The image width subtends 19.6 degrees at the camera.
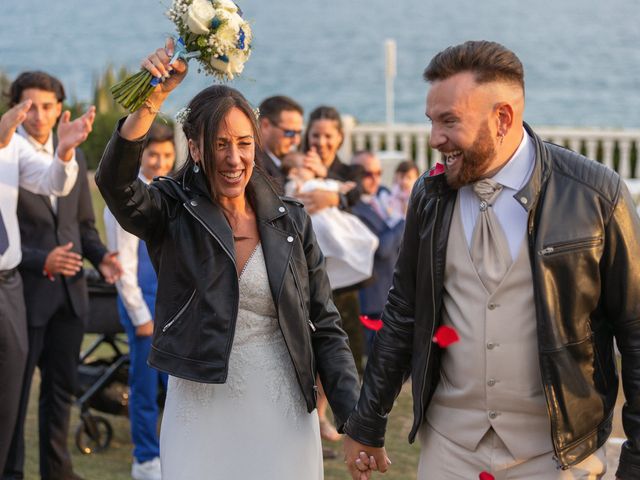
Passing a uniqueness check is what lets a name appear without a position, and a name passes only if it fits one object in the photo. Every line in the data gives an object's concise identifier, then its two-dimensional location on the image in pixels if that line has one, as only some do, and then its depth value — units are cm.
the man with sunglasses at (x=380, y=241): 1301
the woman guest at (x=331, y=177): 1130
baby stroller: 1143
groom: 561
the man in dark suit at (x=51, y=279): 997
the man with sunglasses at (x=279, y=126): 1171
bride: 640
